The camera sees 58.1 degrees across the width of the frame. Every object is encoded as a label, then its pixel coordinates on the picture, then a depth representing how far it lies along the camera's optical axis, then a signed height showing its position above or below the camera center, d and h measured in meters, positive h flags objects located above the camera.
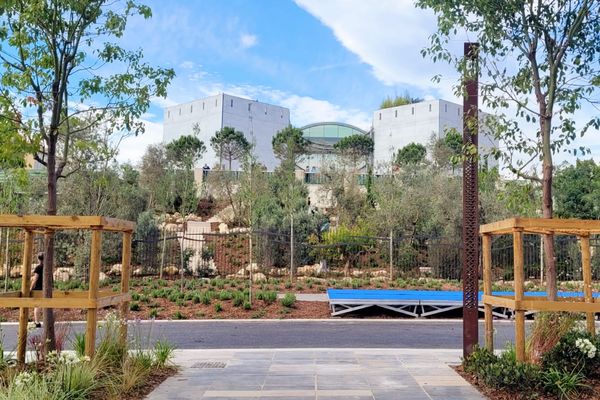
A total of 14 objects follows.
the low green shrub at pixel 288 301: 14.08 -1.24
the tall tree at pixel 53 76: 7.04 +2.45
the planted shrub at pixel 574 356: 5.83 -1.09
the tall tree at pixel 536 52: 6.73 +2.62
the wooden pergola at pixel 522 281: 5.95 -0.29
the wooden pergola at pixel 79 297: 6.04 -0.49
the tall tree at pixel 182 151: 32.11 +7.44
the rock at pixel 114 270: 21.12 -0.75
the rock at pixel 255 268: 21.64 -0.61
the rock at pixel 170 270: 21.08 -0.73
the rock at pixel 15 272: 19.51 -0.81
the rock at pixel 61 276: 19.30 -0.91
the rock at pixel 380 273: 22.23 -0.77
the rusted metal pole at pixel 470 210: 7.33 +0.63
